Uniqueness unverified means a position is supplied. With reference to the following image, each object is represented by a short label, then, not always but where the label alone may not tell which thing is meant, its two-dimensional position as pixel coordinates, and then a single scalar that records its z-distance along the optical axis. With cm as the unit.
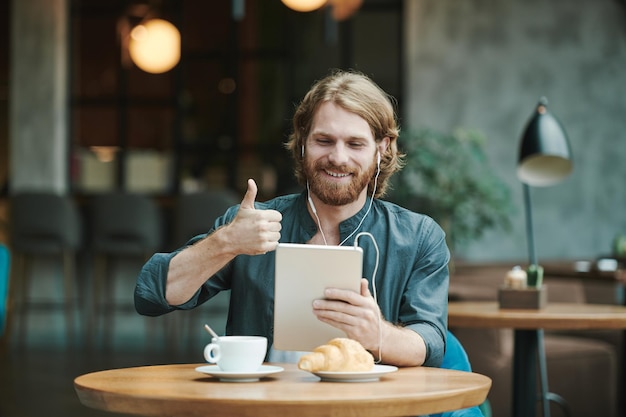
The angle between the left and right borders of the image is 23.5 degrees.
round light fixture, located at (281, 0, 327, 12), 1084
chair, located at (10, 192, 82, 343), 1166
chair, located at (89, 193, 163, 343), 1158
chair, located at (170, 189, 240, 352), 1132
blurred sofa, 615
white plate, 252
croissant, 255
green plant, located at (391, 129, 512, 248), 986
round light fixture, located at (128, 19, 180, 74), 1335
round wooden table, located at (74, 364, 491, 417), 220
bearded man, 299
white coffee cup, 259
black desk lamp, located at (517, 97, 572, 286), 559
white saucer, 256
